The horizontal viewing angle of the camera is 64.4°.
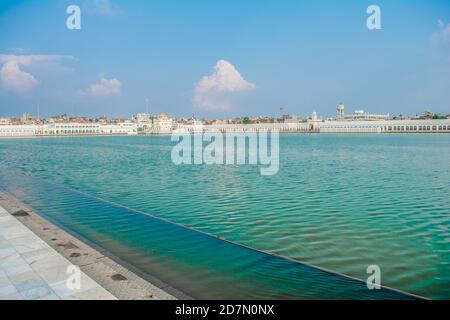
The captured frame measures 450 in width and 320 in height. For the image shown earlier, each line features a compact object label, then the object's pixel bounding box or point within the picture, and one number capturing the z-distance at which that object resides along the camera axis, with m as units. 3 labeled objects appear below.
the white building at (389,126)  131.12
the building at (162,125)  186.68
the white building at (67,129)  144.91
